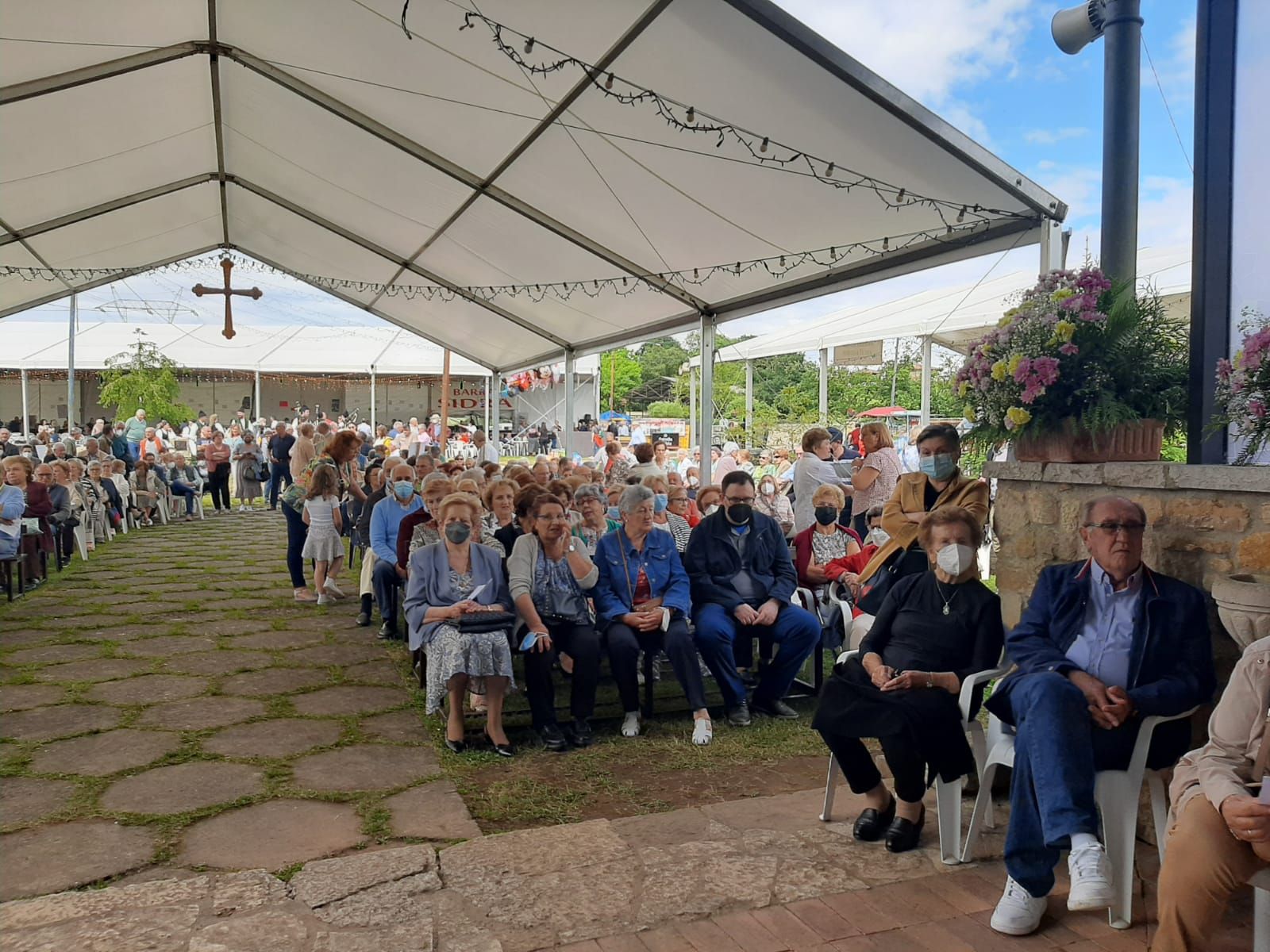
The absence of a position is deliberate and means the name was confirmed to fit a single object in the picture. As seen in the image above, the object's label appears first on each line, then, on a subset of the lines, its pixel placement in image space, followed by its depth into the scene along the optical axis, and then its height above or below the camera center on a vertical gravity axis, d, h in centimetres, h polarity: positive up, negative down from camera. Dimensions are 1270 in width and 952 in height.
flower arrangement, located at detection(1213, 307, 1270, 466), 274 +18
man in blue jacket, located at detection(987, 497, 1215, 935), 251 -71
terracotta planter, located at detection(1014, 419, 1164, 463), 329 +1
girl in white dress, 719 -61
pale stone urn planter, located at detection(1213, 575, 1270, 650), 255 -45
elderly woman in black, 301 -81
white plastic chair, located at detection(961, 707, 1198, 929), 255 -106
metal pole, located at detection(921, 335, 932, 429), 1044 +79
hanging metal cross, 1344 +228
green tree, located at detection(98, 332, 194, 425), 1962 +135
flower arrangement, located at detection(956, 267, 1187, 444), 333 +31
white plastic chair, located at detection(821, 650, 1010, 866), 296 -112
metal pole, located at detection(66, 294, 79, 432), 1473 +138
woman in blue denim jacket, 438 -77
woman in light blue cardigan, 409 -75
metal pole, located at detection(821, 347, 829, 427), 1266 +93
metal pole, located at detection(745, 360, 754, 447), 1590 +88
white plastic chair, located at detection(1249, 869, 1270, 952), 221 -114
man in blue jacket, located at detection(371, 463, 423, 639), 616 -57
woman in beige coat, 215 -89
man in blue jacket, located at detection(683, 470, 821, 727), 457 -75
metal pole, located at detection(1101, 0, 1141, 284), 356 +121
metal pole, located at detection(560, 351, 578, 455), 1323 +80
